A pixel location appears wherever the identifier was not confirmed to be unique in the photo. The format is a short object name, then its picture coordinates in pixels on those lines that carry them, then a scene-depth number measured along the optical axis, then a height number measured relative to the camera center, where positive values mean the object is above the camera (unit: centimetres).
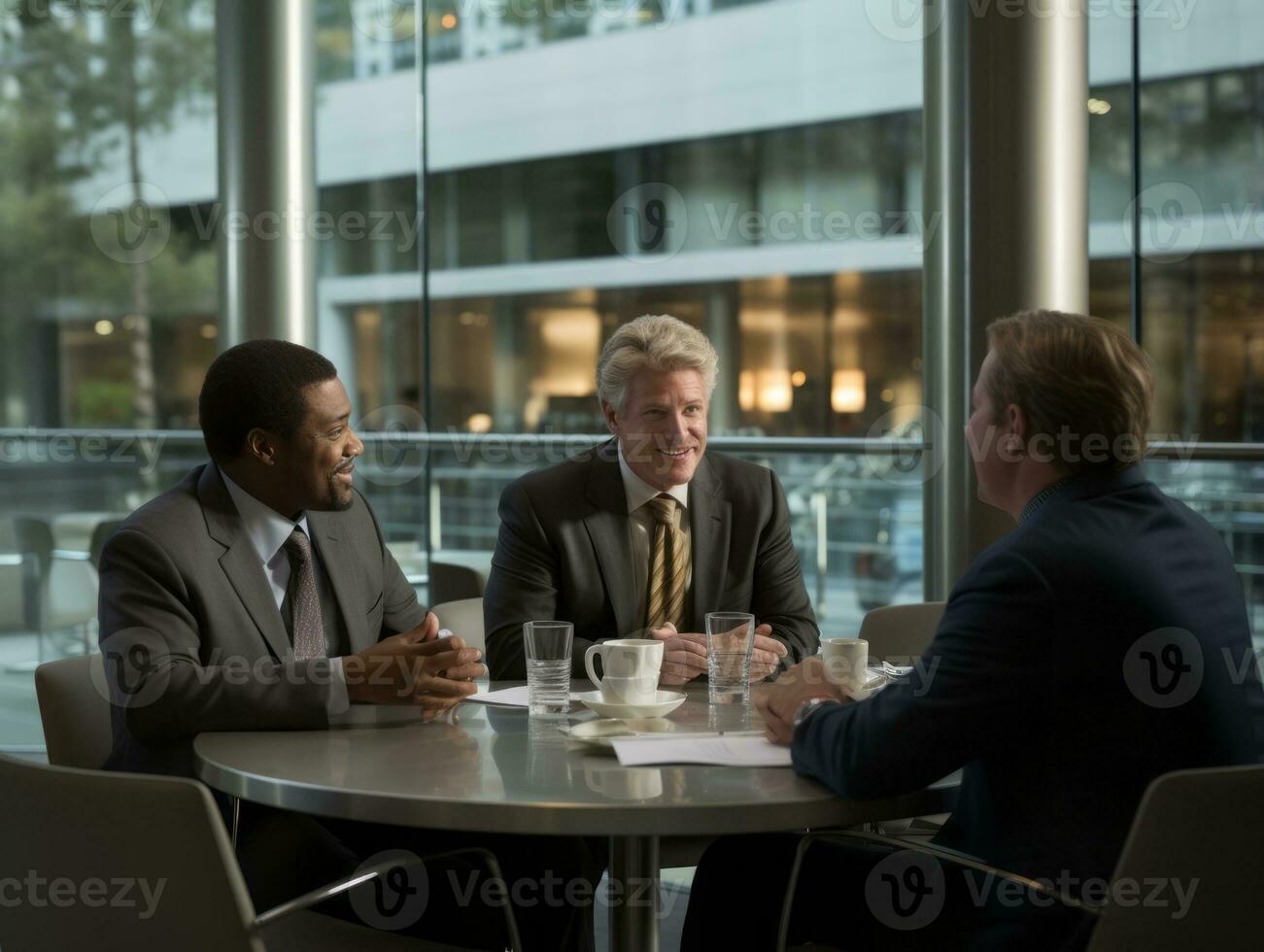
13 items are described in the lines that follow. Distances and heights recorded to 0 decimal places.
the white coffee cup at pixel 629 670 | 193 -38
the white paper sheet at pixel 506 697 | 213 -46
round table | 149 -45
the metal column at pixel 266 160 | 468 +98
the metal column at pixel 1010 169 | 372 +72
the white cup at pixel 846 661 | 202 -38
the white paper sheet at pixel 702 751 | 170 -45
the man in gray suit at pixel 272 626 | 193 -32
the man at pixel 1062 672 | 156 -31
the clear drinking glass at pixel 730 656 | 206 -38
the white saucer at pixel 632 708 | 193 -43
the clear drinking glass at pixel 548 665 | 195 -37
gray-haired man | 260 -23
